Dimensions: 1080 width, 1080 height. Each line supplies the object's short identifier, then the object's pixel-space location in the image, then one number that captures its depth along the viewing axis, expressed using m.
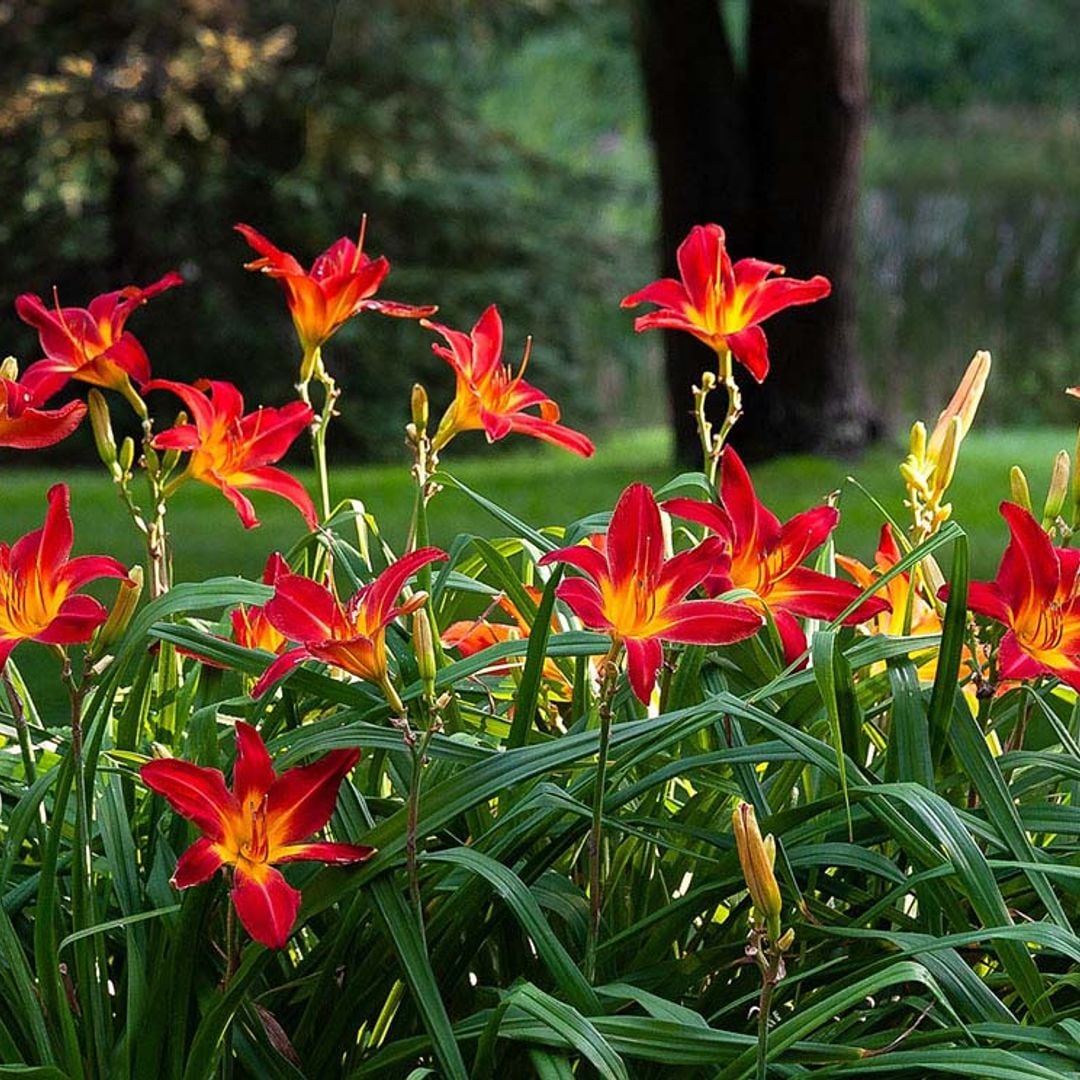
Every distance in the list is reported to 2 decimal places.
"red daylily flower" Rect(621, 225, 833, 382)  2.26
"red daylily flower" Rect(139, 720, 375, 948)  1.92
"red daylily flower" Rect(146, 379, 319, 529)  2.25
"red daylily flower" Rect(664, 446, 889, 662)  2.10
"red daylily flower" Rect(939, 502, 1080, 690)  2.04
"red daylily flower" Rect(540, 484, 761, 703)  1.95
